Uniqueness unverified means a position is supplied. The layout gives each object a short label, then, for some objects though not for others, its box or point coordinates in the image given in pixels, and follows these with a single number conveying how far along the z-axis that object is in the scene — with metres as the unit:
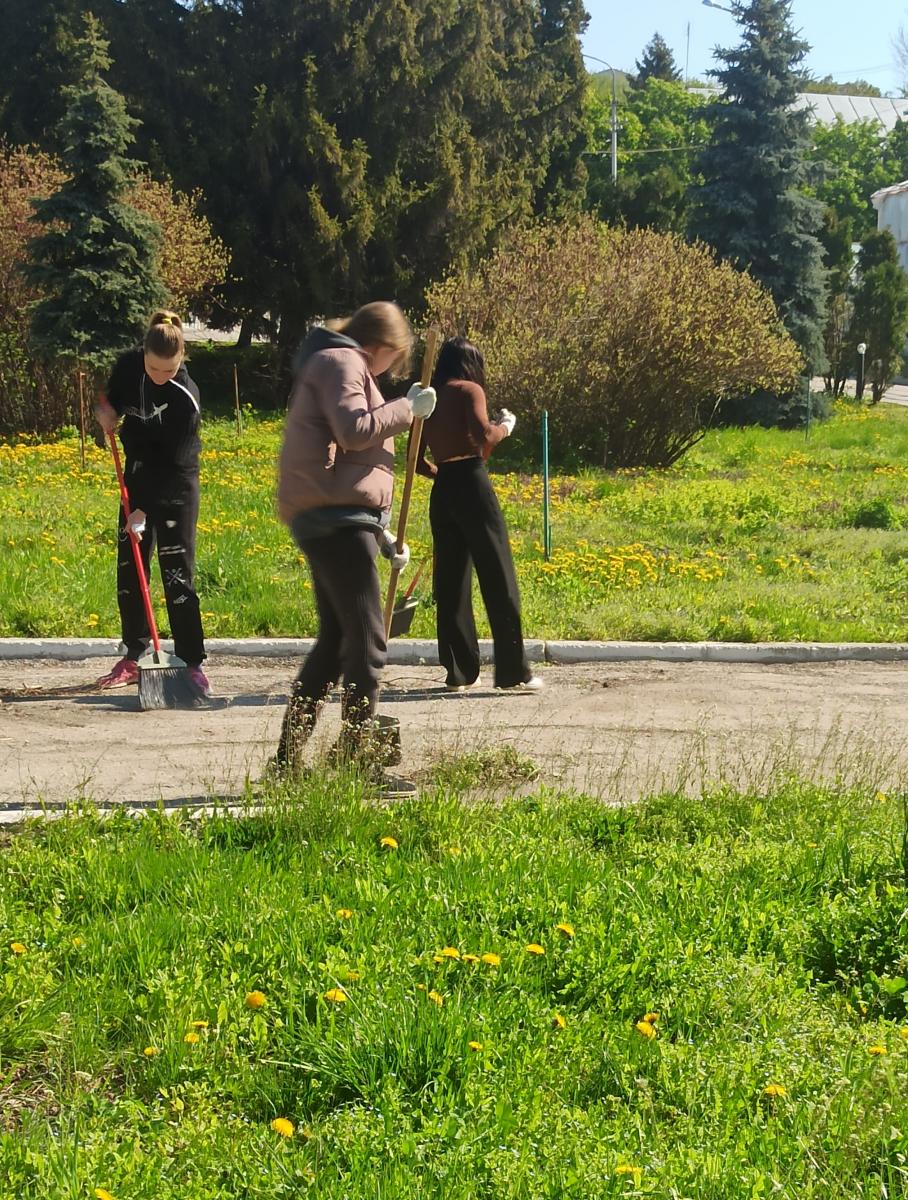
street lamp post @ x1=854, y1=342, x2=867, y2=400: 39.23
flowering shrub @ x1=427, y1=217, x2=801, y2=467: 19.69
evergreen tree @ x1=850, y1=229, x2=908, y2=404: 39.84
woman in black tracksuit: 7.36
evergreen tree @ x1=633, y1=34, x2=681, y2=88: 103.88
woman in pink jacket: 5.13
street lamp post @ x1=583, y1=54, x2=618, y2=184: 56.83
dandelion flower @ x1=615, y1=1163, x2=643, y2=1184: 2.76
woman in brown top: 7.56
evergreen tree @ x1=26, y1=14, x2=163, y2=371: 21.14
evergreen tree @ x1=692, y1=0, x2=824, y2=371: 34.28
